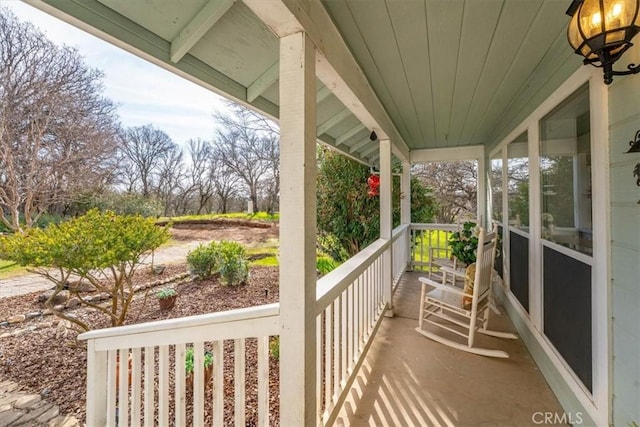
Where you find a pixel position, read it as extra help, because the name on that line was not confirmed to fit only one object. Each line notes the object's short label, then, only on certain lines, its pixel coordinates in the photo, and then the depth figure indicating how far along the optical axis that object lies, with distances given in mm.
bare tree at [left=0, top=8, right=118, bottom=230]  4094
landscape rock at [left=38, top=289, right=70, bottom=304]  4184
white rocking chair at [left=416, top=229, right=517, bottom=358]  2324
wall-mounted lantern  933
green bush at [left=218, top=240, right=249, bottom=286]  5000
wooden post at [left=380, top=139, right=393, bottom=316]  3035
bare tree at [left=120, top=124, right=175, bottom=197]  6982
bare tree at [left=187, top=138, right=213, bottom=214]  8562
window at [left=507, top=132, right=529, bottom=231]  2586
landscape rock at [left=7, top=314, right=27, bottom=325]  3652
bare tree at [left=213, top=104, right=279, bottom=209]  7570
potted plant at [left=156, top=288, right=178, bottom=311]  4098
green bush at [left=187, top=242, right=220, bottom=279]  5258
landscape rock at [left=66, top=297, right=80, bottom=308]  4185
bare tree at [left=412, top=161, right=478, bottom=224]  8289
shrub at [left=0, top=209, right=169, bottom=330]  2883
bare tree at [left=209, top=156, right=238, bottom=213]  8633
